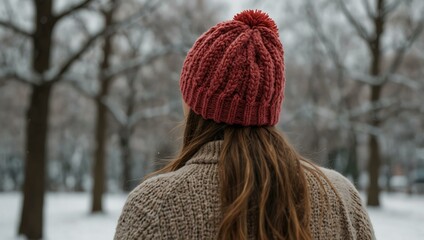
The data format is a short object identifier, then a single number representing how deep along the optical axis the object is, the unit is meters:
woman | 1.44
